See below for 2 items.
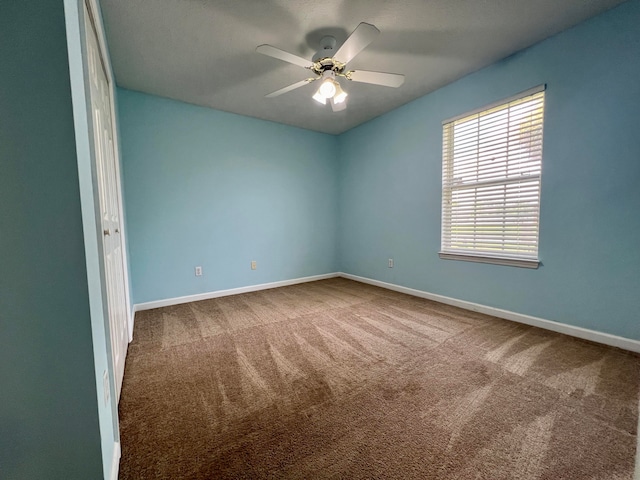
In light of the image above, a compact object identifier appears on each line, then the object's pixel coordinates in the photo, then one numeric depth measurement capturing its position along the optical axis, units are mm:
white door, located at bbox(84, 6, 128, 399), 1365
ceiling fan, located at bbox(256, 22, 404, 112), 1728
